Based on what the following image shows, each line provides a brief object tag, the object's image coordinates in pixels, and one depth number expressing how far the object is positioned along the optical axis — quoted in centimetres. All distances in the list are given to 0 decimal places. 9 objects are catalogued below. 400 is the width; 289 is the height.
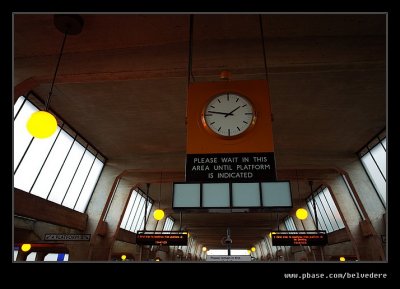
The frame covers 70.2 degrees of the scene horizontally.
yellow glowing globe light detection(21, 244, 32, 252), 1195
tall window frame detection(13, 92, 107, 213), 942
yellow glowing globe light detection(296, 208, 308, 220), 1339
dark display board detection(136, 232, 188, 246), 1213
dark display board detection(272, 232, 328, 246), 1180
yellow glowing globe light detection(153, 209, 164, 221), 1420
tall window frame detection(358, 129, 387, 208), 1160
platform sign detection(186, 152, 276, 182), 376
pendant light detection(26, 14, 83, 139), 421
